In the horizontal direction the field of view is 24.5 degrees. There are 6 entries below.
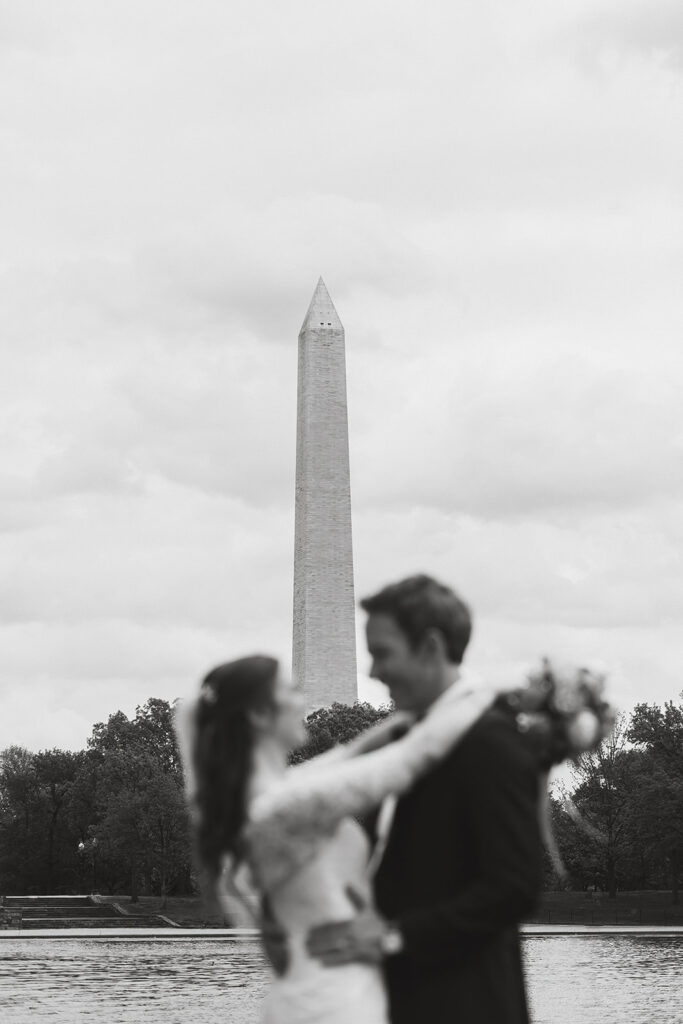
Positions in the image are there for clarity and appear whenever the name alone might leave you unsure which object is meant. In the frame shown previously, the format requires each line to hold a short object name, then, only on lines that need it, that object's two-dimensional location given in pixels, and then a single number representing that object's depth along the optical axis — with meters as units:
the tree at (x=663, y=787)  51.81
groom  3.61
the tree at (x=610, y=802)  58.66
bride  3.71
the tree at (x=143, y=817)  60.72
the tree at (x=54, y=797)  85.56
